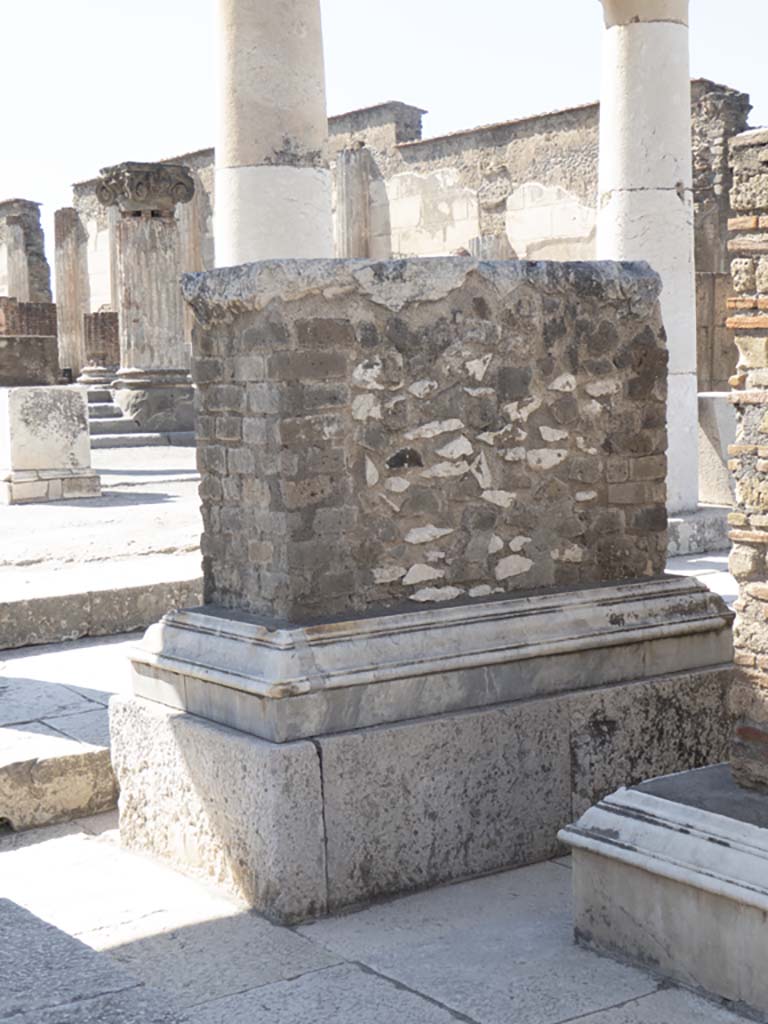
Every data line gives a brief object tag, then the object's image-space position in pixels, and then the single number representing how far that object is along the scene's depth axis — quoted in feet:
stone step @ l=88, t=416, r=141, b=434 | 55.26
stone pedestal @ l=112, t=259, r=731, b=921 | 11.98
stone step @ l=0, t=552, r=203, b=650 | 20.52
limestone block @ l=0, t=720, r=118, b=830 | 14.26
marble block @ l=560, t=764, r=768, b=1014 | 9.29
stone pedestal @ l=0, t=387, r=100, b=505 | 36.65
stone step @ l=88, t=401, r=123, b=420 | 57.47
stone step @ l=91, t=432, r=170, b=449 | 53.59
